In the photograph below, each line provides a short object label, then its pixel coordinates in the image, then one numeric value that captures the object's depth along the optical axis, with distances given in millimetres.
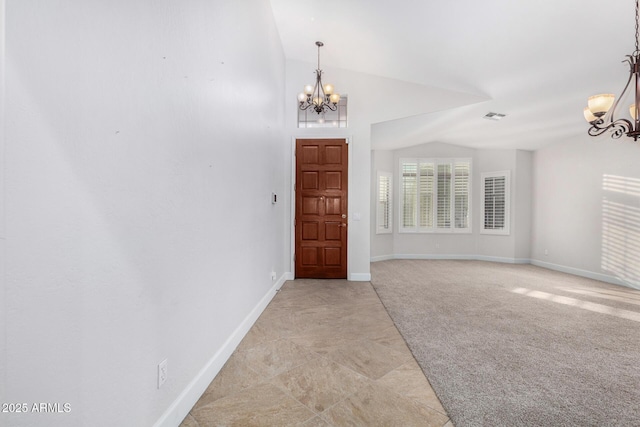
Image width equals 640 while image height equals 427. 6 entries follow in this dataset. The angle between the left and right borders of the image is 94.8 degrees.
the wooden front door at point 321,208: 5105
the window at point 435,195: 7762
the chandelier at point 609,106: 2695
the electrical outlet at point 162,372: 1465
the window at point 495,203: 7344
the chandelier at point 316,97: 4191
